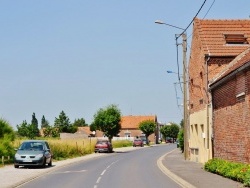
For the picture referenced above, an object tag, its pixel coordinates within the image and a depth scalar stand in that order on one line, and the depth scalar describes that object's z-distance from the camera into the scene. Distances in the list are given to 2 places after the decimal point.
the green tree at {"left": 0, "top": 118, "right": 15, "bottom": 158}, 32.39
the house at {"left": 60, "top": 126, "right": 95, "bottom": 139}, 152.30
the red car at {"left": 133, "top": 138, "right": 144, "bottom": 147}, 94.88
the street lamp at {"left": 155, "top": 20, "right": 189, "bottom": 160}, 32.41
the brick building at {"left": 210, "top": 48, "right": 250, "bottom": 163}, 18.91
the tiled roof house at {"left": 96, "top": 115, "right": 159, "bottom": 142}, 139.25
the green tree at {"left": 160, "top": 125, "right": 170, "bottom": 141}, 152.10
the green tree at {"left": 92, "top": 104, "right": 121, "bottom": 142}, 71.81
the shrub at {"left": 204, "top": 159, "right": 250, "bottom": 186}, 16.68
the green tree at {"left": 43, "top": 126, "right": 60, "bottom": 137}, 120.56
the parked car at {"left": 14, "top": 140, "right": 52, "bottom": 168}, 27.69
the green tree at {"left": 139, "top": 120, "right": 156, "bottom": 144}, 124.31
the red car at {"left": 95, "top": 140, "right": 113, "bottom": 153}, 59.72
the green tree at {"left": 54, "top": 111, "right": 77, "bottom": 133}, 132.80
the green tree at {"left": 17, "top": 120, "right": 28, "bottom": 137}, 118.73
